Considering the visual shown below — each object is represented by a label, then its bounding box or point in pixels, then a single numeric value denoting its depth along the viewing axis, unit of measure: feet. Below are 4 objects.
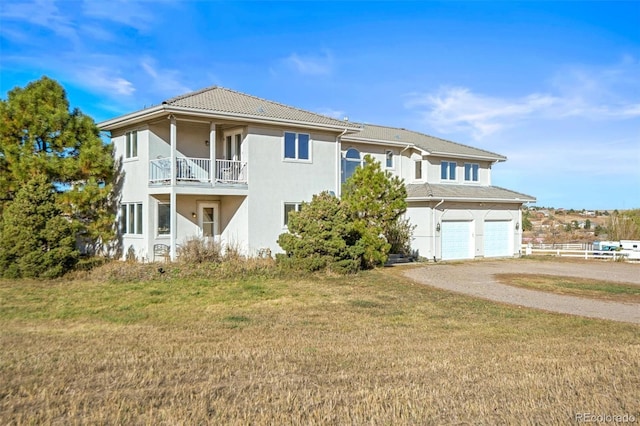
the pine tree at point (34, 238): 53.78
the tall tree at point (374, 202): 68.49
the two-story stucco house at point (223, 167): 64.34
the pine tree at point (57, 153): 62.13
